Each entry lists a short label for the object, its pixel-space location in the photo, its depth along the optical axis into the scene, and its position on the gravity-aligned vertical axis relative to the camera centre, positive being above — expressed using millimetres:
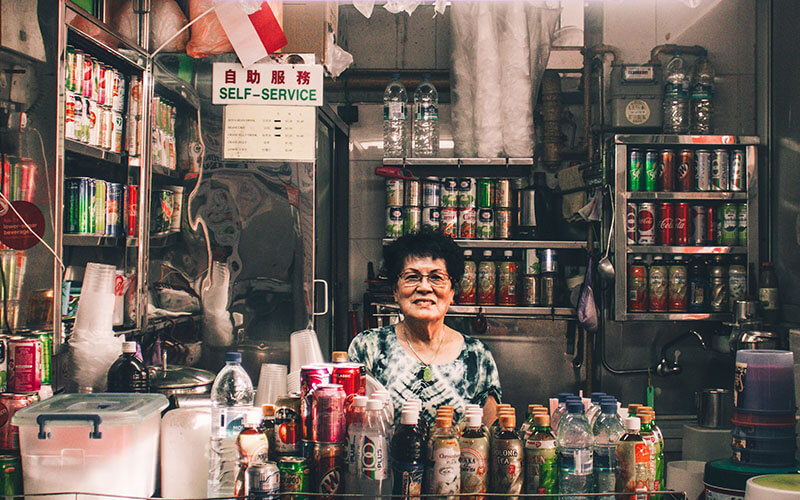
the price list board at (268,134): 3254 +534
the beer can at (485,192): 4316 +362
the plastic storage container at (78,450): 1740 -477
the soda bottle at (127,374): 2283 -387
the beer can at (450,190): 4309 +373
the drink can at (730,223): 4113 +173
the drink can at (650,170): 4125 +474
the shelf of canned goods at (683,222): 4090 +179
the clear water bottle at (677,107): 4293 +870
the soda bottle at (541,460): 1658 -476
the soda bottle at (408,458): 1611 -460
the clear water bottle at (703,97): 4266 +919
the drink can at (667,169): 4133 +478
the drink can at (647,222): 4113 +177
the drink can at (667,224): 4129 +167
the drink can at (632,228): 4141 +144
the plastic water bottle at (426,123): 4410 +791
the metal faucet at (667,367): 4324 -682
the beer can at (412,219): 4332 +201
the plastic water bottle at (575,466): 1654 -487
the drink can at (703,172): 4117 +463
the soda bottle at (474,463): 1654 -480
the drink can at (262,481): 1572 -498
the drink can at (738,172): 4113 +463
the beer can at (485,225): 4320 +166
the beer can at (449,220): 4305 +194
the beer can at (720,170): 4117 +474
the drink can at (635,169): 4129 +479
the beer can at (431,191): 4305 +367
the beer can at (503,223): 4320 +178
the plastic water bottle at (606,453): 1678 -464
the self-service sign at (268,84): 3250 +758
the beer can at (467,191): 4312 +368
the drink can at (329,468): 1646 -492
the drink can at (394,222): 4316 +182
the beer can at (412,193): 4320 +356
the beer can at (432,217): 4320 +213
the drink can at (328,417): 1678 -382
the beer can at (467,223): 4316 +178
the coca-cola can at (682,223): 4125 +173
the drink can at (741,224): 4102 +167
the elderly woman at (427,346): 2770 -370
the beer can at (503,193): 4316 +357
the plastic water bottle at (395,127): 4383 +769
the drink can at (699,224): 4137 +168
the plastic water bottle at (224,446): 1819 -489
